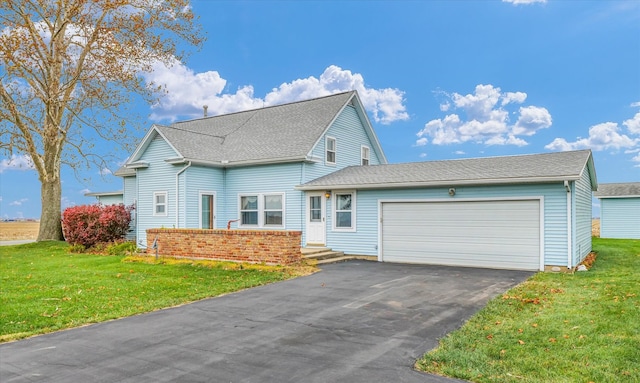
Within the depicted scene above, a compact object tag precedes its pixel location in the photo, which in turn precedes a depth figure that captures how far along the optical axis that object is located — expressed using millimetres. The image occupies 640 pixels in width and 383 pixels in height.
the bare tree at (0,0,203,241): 21969
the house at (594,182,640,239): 26672
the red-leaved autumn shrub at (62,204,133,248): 19928
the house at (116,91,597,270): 13172
